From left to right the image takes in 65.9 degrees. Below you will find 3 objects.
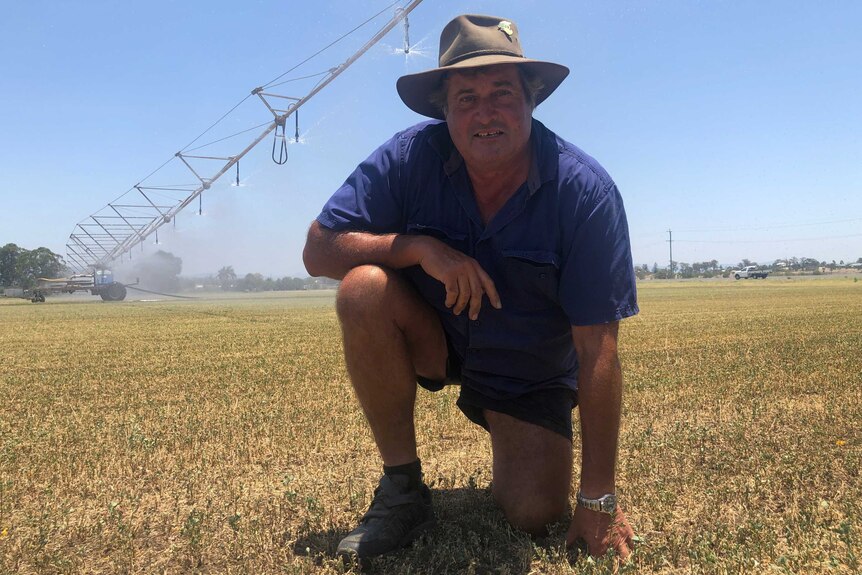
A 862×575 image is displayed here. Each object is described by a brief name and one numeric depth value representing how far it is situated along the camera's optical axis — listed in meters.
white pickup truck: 80.64
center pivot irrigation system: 30.93
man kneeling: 2.47
